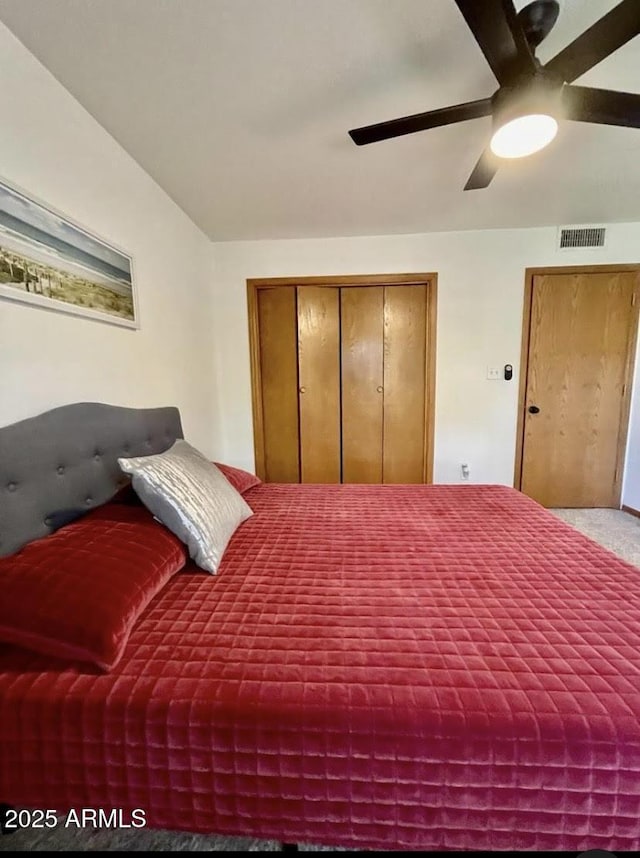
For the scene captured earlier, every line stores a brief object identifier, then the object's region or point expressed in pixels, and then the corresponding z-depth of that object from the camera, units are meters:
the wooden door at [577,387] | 2.90
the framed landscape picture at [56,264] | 1.20
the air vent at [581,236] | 2.81
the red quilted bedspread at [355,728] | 0.67
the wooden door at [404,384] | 3.07
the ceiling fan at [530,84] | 0.96
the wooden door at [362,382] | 3.10
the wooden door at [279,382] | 3.16
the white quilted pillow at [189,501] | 1.21
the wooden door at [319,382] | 3.13
